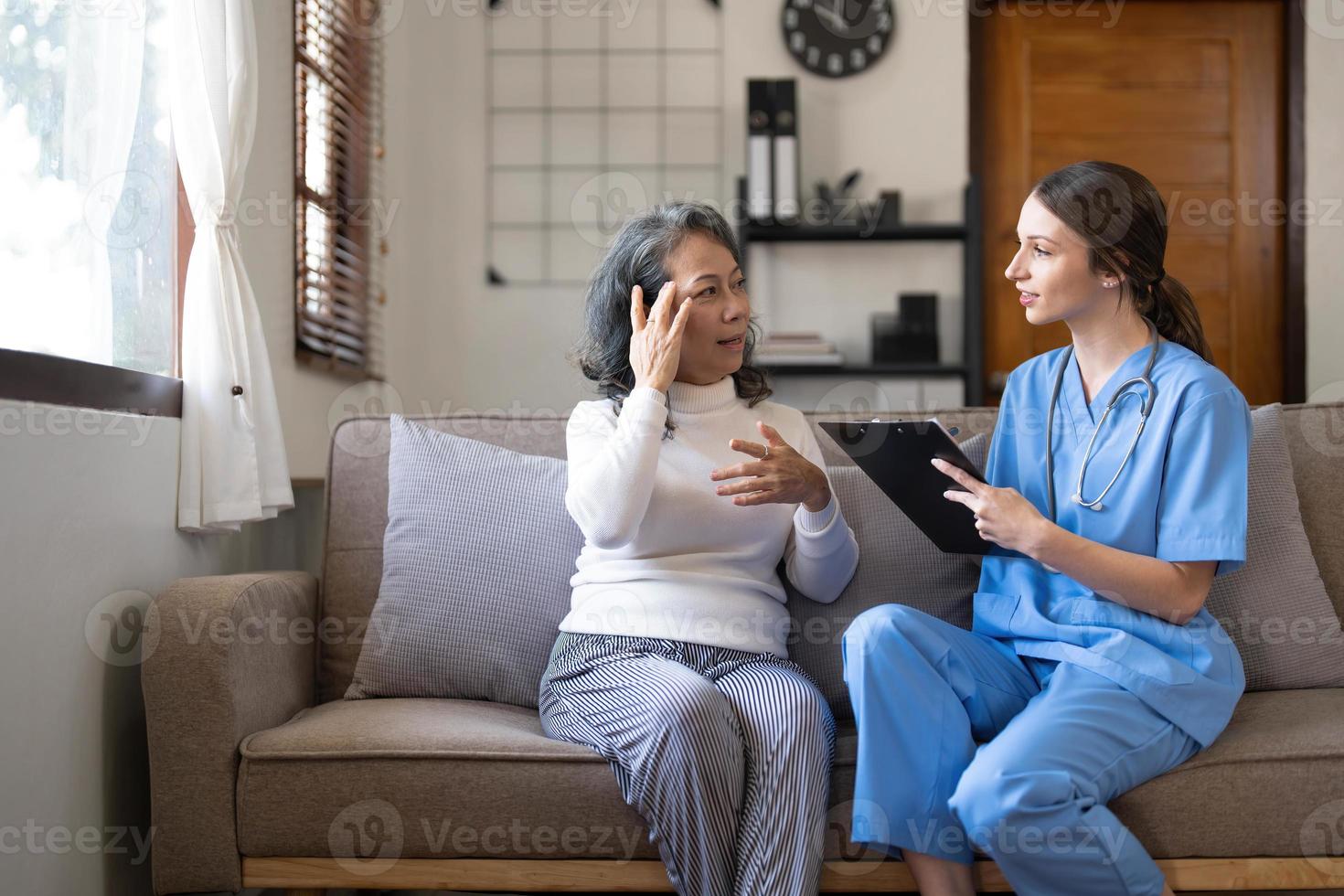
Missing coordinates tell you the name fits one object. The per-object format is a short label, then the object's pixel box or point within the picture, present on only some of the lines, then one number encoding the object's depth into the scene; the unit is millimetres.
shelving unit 3680
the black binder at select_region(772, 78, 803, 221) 3643
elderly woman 1382
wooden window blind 2787
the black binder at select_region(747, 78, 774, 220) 3652
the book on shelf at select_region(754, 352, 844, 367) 3617
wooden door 3900
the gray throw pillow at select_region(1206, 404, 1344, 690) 1742
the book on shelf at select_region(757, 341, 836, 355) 3627
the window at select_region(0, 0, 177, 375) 1549
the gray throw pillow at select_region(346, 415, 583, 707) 1794
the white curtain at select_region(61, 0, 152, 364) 1692
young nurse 1303
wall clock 3834
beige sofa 1400
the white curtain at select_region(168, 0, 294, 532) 1924
